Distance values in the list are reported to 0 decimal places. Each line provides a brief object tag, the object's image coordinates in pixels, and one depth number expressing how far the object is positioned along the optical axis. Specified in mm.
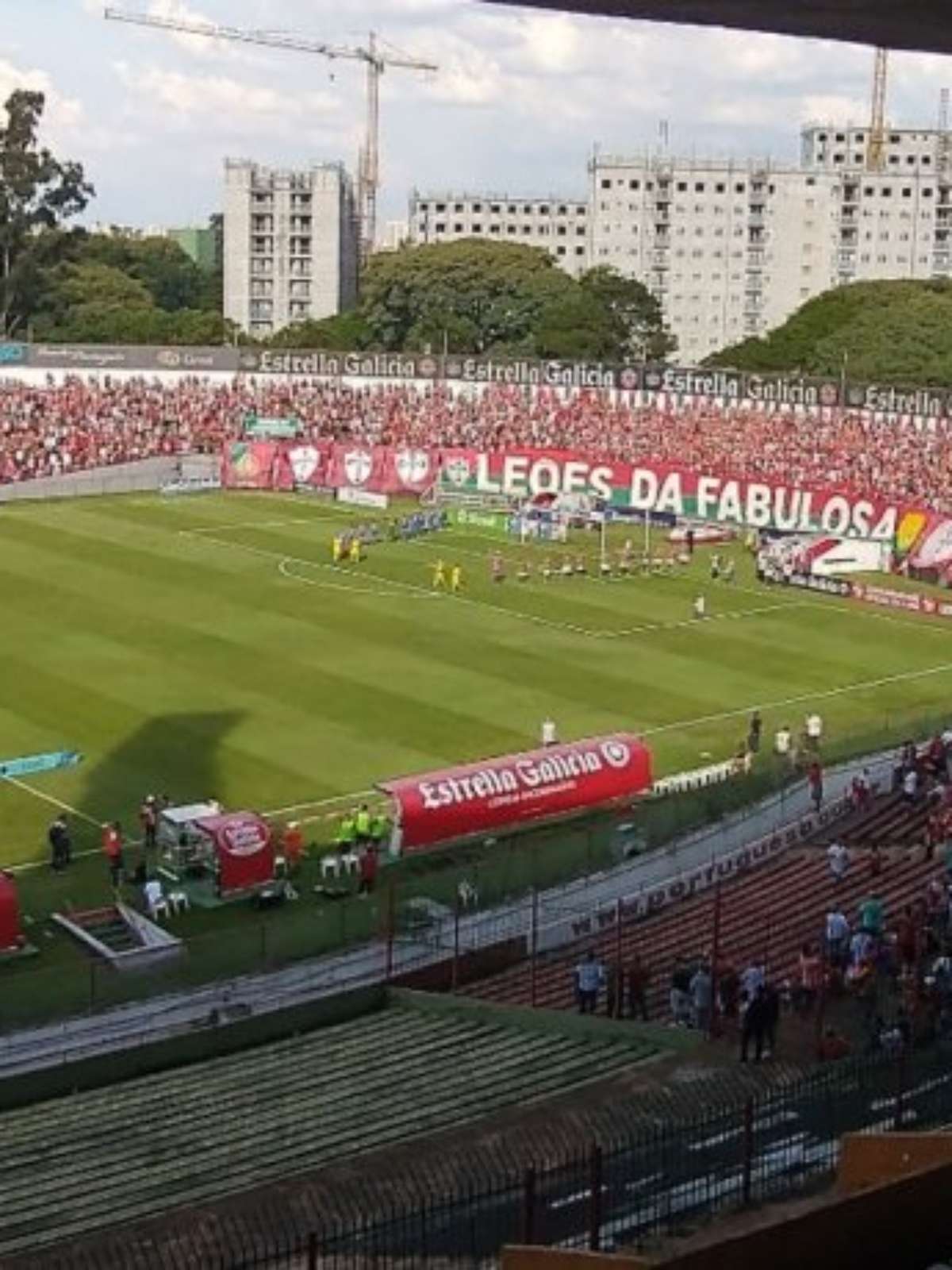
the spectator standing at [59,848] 29266
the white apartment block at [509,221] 194500
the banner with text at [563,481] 63438
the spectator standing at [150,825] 30312
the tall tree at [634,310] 125562
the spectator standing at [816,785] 31344
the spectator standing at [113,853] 28641
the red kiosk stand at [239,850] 28328
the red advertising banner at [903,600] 52656
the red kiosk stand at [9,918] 25688
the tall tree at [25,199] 103438
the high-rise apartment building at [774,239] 168000
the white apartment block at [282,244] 166250
